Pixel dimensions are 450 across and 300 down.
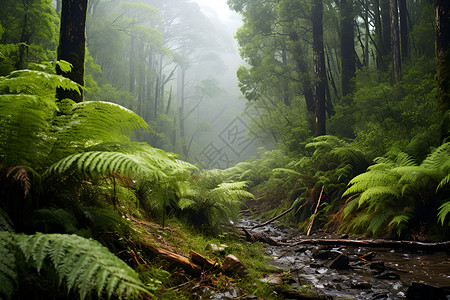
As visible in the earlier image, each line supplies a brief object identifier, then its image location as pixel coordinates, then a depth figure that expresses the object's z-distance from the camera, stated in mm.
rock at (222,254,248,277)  2377
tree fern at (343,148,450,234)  3391
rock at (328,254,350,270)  2918
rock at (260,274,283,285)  2386
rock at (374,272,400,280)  2492
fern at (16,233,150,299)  1002
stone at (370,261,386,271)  2757
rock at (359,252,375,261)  3177
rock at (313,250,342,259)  3342
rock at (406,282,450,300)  1965
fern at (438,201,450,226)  2776
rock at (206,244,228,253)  2979
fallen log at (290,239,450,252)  2646
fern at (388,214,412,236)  3315
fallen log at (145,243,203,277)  2158
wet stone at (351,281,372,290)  2340
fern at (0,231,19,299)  974
